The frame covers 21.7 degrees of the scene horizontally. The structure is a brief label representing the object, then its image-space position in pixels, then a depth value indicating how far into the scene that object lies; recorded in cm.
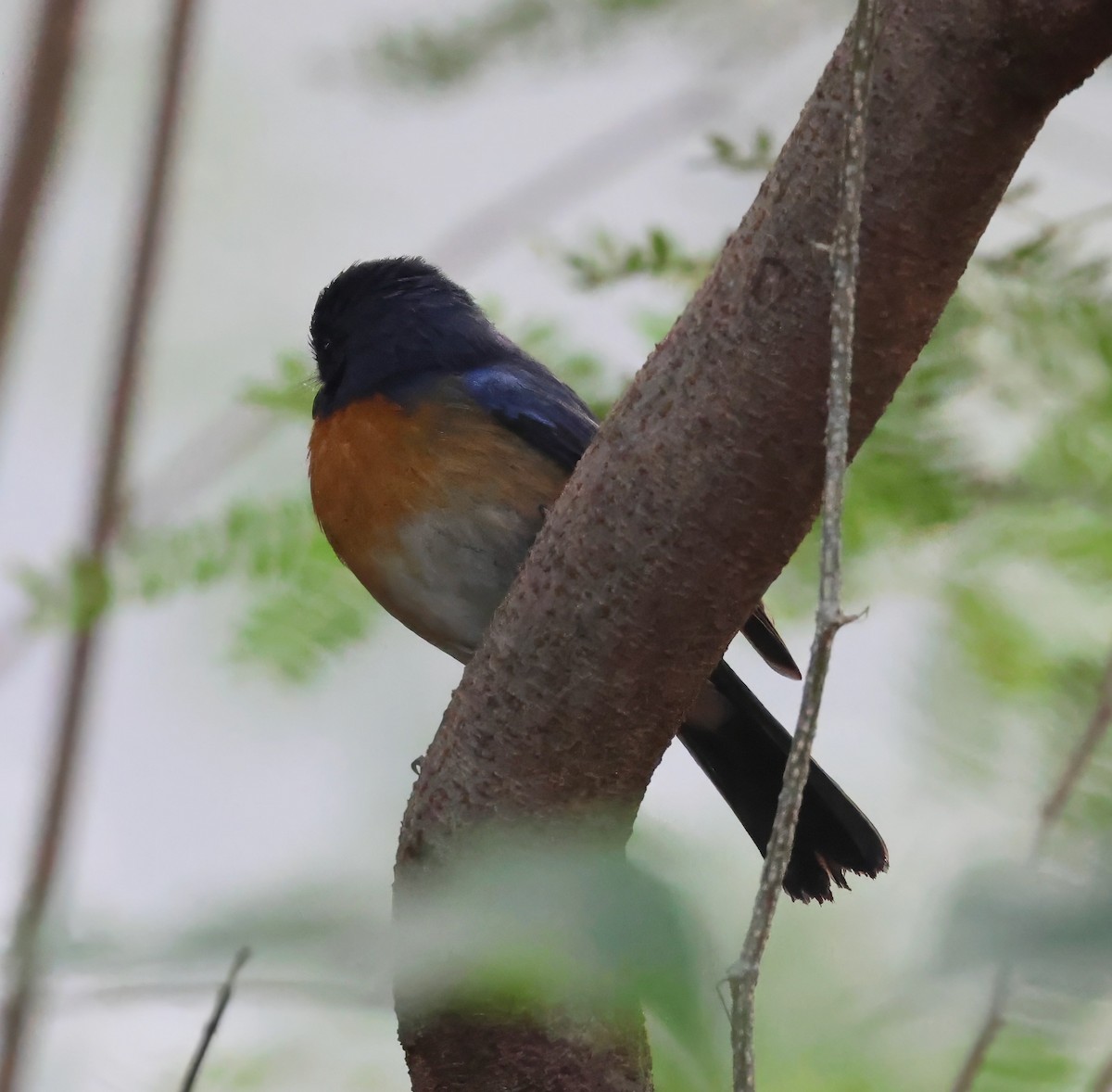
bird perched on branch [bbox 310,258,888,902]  505
